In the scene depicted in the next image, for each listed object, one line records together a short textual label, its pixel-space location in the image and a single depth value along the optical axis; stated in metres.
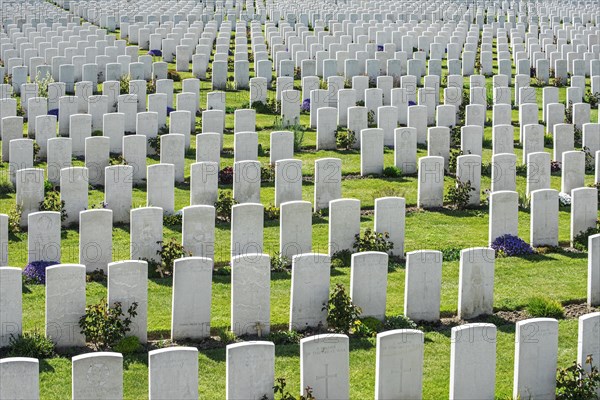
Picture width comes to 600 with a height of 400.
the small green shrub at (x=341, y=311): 13.05
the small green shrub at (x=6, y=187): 18.31
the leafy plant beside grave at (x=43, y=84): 23.67
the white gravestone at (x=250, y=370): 10.62
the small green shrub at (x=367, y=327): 13.00
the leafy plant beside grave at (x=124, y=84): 24.42
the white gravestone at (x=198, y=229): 15.05
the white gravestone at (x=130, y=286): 12.45
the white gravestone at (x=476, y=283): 13.25
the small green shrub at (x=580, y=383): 11.33
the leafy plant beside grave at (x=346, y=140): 21.70
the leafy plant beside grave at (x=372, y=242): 15.50
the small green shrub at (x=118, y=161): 18.86
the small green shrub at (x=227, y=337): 12.82
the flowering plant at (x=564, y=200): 18.44
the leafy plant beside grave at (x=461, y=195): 18.22
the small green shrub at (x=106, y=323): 12.44
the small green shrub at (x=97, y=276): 14.59
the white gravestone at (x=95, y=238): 14.67
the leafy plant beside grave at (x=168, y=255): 14.87
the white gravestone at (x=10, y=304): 12.30
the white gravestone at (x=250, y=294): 12.82
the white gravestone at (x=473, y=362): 10.94
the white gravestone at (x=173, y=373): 10.41
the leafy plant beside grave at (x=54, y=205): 16.83
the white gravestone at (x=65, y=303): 12.34
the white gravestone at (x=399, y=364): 10.97
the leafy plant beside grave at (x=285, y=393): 10.88
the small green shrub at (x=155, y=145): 20.70
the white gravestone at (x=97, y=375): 10.36
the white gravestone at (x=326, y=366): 10.80
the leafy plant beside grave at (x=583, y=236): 16.42
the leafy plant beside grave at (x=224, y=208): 17.41
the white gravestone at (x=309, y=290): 12.98
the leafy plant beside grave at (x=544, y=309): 13.67
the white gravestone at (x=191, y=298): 12.72
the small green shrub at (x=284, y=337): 12.84
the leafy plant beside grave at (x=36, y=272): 14.36
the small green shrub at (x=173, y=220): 16.88
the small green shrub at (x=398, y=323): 13.22
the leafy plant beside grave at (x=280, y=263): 15.16
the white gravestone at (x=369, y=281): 13.11
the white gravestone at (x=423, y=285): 13.23
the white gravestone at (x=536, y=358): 11.10
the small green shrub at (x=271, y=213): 17.44
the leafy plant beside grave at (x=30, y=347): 12.27
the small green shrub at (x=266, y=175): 19.19
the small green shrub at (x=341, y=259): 15.37
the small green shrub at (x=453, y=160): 19.97
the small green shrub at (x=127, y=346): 12.39
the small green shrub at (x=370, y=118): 23.05
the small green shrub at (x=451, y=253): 15.83
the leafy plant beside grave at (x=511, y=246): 15.91
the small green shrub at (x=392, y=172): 19.88
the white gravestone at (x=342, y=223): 15.51
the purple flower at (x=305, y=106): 24.37
